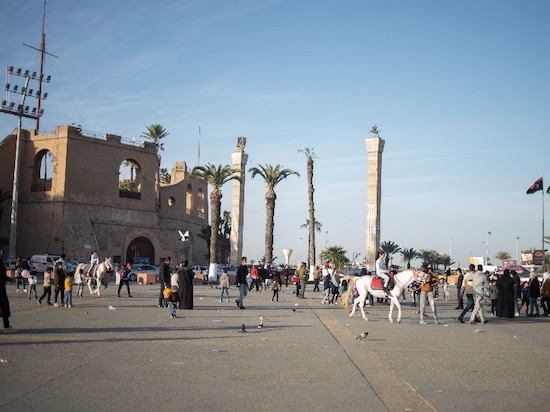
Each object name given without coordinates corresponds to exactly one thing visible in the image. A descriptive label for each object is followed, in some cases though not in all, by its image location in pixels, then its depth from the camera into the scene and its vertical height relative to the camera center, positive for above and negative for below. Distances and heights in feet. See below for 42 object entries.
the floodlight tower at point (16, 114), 158.92 +39.76
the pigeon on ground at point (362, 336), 40.74 -4.46
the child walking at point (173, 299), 56.03 -3.15
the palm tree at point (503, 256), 420.40 +10.91
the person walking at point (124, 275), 85.83 -1.67
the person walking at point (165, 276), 72.13 -1.41
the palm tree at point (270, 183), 183.05 +25.19
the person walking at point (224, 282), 84.02 -2.25
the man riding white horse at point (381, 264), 66.82 +0.60
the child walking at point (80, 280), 81.61 -2.39
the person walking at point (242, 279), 72.33 -1.55
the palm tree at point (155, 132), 286.25 +60.87
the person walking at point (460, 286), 77.94 -1.93
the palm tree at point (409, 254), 342.23 +8.79
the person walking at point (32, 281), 73.59 -2.46
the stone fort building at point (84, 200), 173.78 +18.08
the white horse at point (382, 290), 58.13 -1.71
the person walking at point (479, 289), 56.54 -1.60
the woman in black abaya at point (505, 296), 67.67 -2.63
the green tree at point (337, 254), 281.50 +6.41
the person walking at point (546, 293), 71.82 -2.32
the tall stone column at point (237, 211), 191.42 +17.05
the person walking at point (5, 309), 41.57 -3.30
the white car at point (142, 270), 156.46 -1.63
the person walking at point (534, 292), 72.18 -2.28
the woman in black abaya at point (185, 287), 66.44 -2.43
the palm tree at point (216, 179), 178.81 +24.84
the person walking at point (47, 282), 67.00 -2.25
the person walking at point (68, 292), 65.16 -3.22
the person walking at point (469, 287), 59.06 -1.60
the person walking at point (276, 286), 89.00 -2.79
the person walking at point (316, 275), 110.48 -1.36
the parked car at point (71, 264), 148.97 -0.66
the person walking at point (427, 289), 57.67 -1.75
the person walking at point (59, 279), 64.69 -1.86
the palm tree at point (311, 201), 177.34 +19.31
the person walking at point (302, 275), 95.92 -1.23
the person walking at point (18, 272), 96.19 -1.86
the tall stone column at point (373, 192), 162.40 +20.29
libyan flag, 152.25 +21.12
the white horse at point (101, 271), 88.38 -1.24
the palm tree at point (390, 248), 277.44 +9.56
